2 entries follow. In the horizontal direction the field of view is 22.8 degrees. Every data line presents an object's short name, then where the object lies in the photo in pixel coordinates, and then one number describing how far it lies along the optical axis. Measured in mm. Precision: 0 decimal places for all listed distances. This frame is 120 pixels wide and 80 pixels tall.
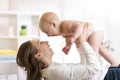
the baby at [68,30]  2374
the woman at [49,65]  1978
